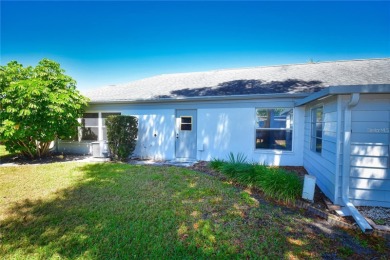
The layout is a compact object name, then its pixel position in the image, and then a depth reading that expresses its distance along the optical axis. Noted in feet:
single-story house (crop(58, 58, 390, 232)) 12.89
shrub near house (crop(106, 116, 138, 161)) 26.66
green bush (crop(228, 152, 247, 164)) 25.12
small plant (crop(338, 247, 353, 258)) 8.35
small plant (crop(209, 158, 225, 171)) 22.23
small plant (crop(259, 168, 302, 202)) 14.28
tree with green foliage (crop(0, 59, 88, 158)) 23.35
